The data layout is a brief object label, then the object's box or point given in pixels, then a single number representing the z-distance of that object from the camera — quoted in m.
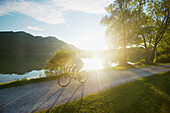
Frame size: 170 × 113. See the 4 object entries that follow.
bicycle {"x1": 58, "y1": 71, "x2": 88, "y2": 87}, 7.35
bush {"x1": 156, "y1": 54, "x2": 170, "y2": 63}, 26.44
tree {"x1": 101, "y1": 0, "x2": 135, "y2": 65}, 17.77
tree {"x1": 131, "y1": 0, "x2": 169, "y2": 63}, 14.70
